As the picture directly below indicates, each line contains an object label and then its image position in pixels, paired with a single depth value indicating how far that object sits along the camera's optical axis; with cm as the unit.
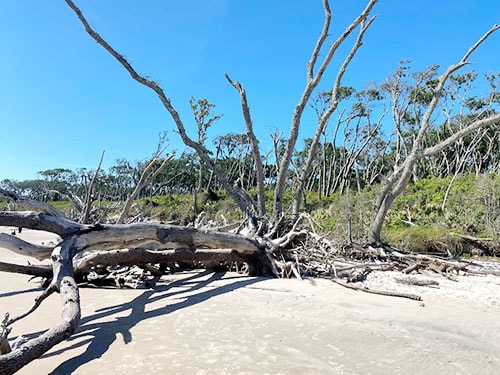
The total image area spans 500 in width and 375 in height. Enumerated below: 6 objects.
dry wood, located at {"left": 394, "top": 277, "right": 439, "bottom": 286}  627
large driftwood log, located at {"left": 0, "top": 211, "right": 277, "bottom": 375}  267
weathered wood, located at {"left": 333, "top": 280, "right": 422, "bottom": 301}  500
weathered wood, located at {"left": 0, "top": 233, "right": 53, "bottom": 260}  511
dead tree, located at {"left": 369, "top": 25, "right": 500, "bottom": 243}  962
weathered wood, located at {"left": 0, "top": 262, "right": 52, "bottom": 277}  501
